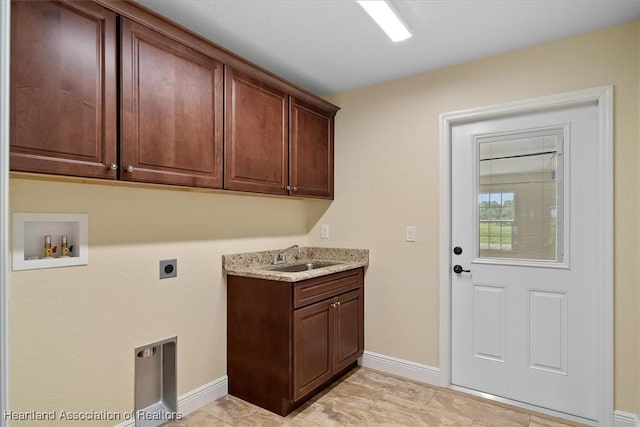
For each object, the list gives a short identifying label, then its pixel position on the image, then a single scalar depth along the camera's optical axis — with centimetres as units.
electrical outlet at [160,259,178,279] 218
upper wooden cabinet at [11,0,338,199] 143
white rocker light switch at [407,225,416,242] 283
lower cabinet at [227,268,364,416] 226
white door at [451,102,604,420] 226
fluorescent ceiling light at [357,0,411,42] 178
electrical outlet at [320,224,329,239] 330
